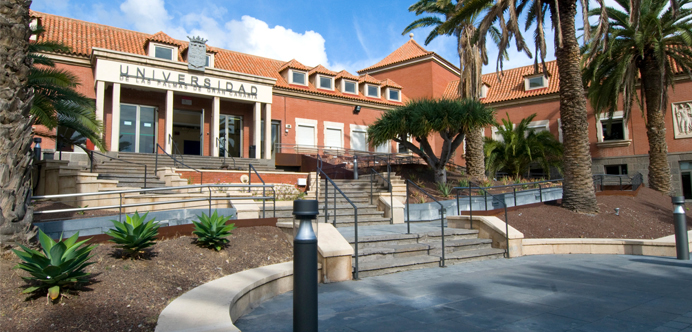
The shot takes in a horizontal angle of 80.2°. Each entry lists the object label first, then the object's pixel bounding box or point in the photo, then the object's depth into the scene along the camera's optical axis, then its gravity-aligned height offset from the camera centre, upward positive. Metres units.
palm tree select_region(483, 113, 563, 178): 22.34 +1.95
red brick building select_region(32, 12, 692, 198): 18.48 +4.83
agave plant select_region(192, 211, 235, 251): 6.07 -0.61
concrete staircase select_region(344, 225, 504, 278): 6.81 -1.16
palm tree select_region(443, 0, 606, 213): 11.81 +3.02
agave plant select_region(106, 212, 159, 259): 5.06 -0.55
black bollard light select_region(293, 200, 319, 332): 2.66 -0.57
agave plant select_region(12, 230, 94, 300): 3.76 -0.68
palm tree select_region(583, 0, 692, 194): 16.70 +5.40
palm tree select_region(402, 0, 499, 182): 17.86 +4.88
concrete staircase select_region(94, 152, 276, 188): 13.66 +1.08
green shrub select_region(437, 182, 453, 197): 14.52 -0.06
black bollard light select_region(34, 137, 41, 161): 13.06 +1.34
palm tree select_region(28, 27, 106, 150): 9.27 +2.31
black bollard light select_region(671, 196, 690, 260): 7.63 -0.96
